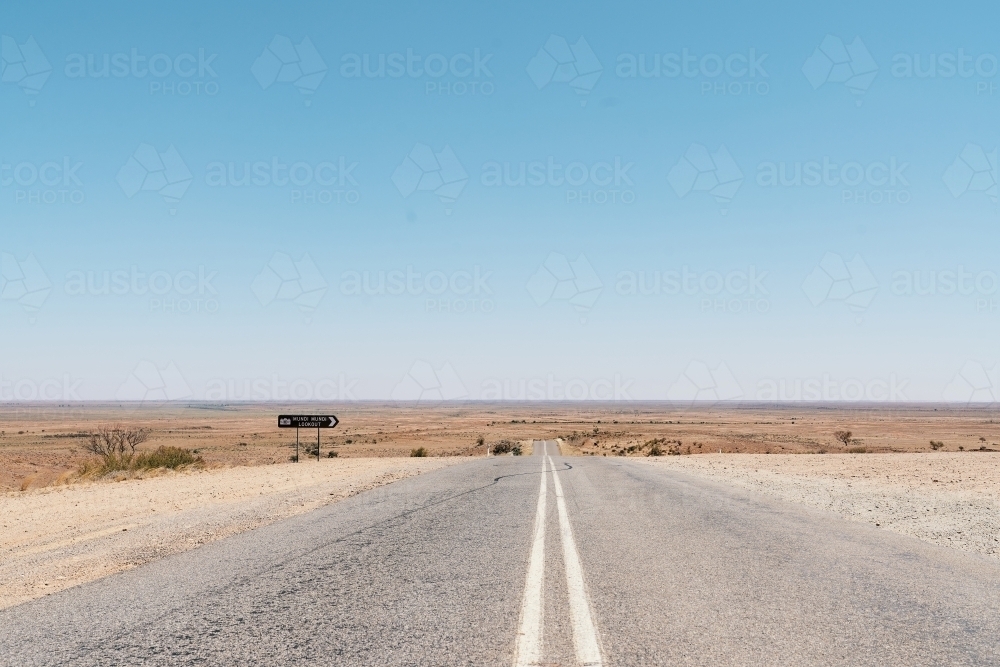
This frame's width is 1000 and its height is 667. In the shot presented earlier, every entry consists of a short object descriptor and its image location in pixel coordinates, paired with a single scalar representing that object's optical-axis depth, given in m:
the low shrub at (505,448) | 58.33
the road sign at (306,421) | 35.44
